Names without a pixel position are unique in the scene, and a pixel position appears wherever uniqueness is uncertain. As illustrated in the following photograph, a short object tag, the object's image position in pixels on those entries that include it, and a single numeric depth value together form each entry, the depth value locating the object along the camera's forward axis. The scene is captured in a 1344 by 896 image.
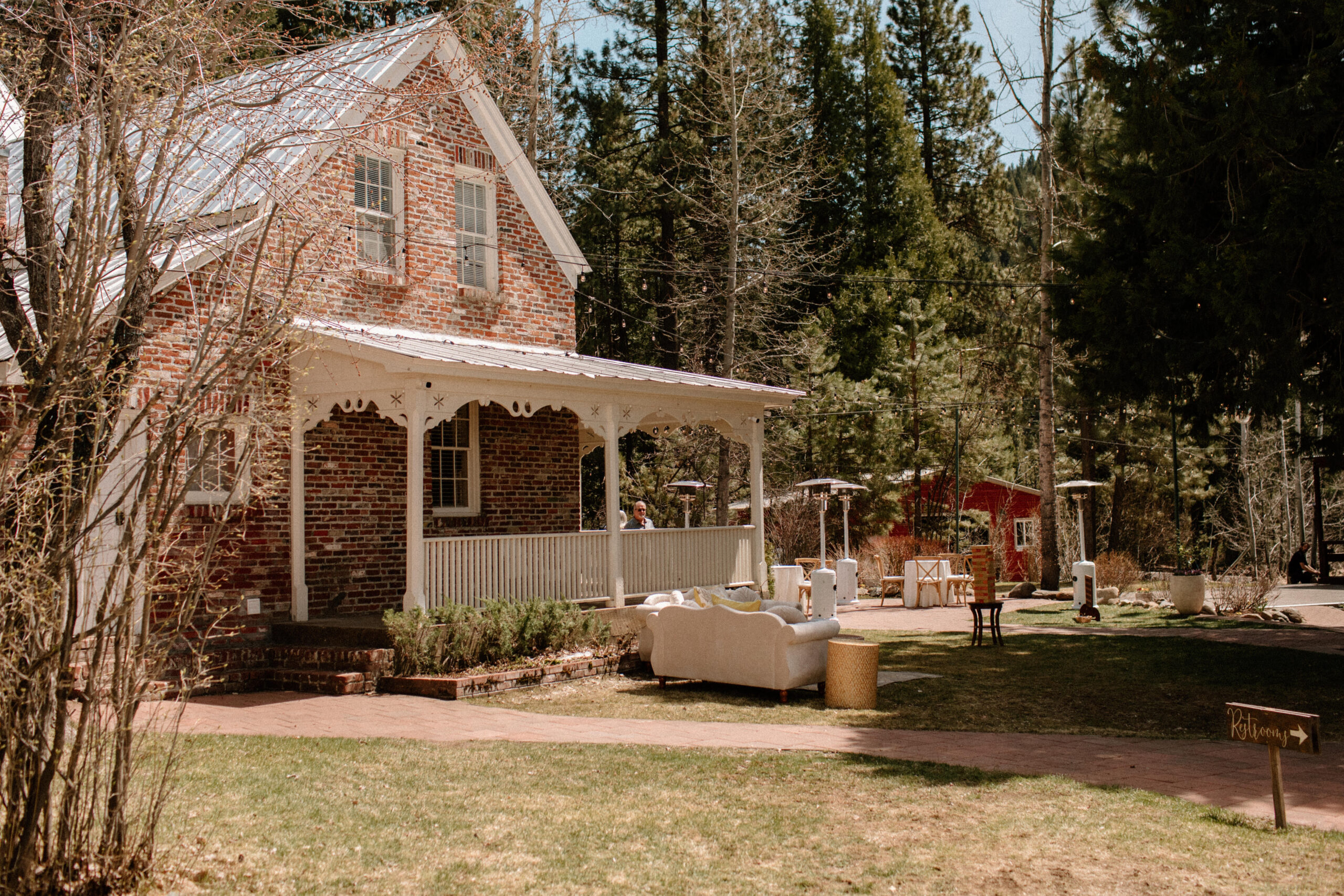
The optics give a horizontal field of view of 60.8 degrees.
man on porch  17.69
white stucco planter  18.95
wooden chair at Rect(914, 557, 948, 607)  22.45
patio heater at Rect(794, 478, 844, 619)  17.67
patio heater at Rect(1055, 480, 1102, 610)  19.05
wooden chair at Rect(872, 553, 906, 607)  23.98
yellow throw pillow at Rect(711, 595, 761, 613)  11.61
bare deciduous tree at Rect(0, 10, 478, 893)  4.46
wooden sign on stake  5.97
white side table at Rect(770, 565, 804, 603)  19.59
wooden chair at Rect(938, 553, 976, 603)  22.53
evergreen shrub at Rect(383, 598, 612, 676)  11.15
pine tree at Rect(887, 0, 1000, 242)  39.56
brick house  11.65
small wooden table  14.80
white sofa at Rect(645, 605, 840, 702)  10.80
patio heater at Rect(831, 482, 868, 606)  22.80
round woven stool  10.30
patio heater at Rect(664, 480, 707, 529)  24.62
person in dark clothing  20.66
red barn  31.78
